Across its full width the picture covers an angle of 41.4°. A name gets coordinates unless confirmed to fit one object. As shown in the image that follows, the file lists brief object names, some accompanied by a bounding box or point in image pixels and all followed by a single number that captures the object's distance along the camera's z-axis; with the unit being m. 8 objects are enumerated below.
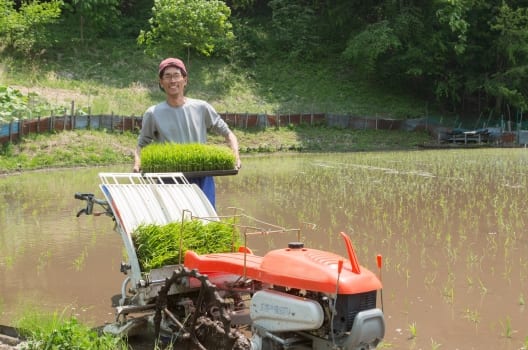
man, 5.15
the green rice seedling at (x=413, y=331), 4.45
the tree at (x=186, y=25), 26.84
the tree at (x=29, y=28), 28.55
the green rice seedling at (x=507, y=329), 4.39
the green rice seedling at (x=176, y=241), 4.32
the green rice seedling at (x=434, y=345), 4.17
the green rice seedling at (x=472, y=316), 4.69
